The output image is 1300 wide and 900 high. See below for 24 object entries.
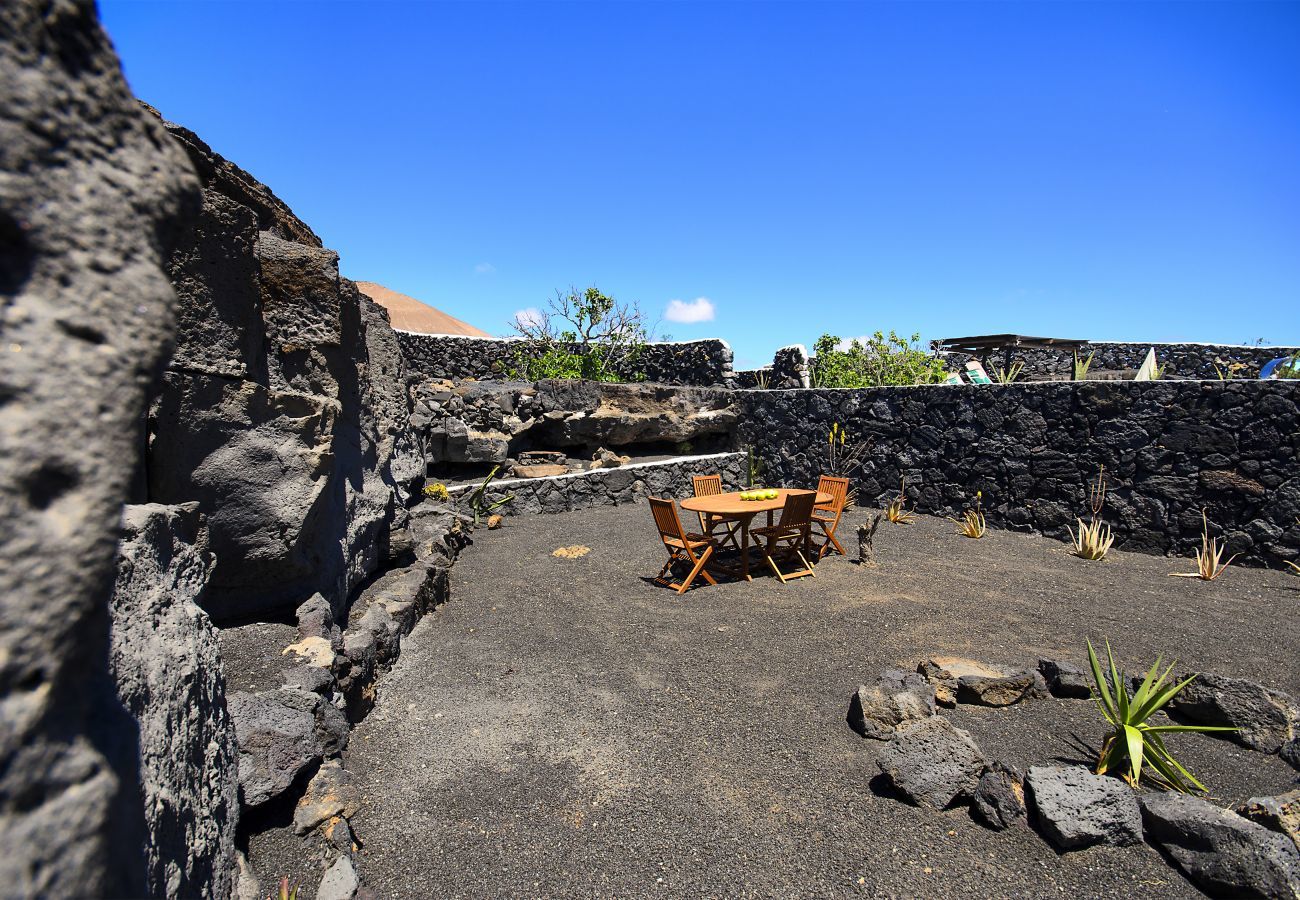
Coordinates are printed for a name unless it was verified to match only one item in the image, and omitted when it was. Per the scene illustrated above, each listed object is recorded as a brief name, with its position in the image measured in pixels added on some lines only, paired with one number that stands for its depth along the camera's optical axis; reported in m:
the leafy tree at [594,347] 15.00
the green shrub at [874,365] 12.64
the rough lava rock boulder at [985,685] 3.37
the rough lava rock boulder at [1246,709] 2.87
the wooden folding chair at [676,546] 5.57
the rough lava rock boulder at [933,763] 2.60
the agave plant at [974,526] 7.51
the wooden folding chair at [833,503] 6.61
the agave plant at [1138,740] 2.60
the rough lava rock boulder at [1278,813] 2.21
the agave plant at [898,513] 8.41
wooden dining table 5.81
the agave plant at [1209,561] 5.71
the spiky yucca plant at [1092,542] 6.43
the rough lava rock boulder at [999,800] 2.45
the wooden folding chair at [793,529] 5.82
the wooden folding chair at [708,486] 7.51
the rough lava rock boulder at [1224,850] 2.02
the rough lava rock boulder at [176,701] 1.45
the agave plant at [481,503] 8.53
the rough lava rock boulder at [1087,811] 2.30
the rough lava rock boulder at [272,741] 2.27
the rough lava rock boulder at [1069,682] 3.39
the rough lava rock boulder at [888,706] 3.13
